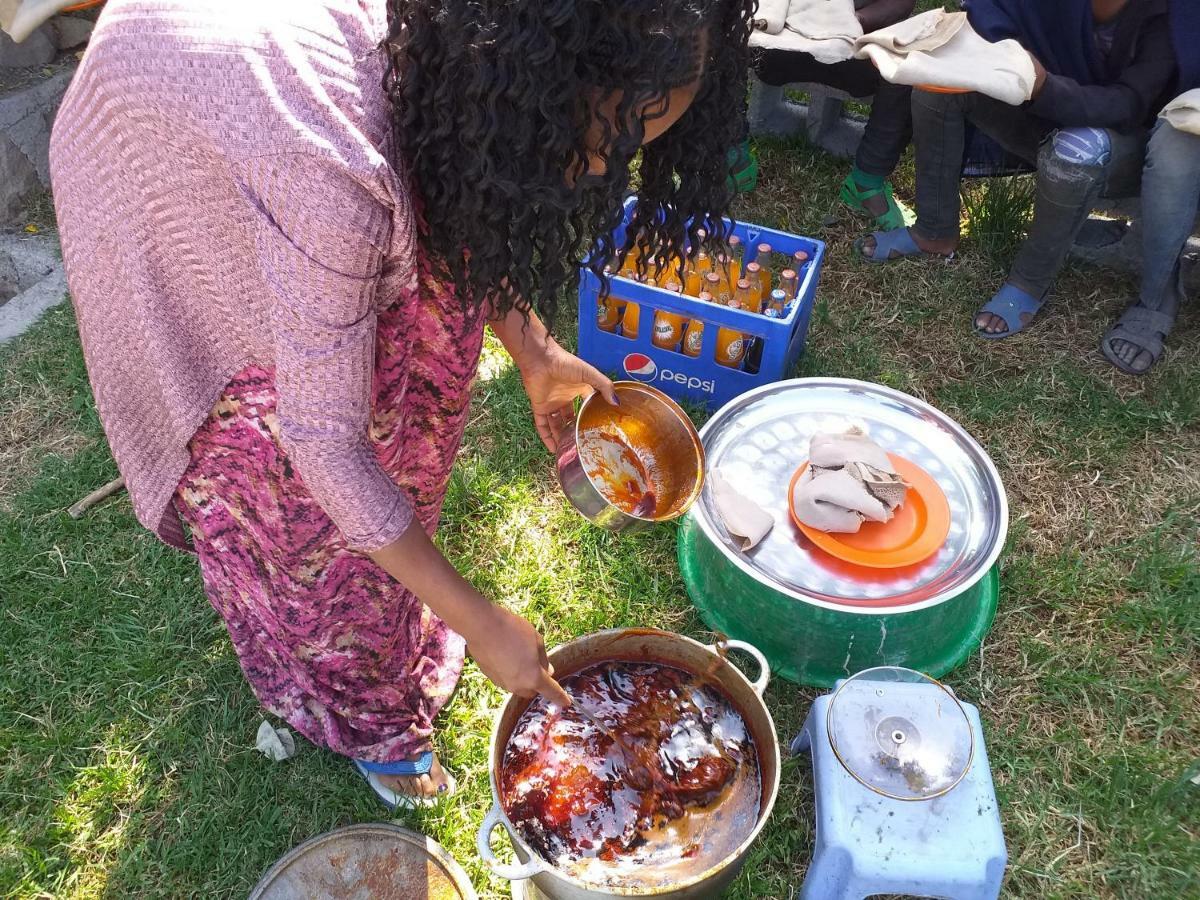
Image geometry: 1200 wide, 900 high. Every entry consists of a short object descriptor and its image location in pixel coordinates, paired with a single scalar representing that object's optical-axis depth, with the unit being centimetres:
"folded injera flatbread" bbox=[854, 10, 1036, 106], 288
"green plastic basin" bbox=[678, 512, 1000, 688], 216
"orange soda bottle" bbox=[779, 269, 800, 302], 287
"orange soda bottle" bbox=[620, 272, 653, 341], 293
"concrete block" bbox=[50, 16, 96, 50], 397
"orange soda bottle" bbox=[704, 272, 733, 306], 302
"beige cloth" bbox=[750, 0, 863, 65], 329
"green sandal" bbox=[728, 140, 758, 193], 374
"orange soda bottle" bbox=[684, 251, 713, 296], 302
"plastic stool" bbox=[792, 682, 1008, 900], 175
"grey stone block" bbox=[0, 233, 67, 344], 326
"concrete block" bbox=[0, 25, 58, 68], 381
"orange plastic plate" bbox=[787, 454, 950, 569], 231
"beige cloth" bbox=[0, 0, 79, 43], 332
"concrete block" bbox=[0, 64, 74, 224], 364
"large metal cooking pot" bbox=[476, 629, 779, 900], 147
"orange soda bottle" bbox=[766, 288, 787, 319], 288
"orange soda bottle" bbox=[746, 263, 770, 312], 291
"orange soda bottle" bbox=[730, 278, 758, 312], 288
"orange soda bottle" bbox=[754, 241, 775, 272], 301
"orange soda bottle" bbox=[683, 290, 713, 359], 283
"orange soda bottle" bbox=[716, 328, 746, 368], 286
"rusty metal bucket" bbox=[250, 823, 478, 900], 190
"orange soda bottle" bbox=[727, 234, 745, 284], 309
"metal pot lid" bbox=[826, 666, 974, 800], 175
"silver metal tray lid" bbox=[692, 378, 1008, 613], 225
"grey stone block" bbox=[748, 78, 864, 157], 396
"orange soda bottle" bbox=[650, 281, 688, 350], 287
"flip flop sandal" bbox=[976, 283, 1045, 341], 328
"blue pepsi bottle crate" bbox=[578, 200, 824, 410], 273
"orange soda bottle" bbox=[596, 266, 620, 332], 295
